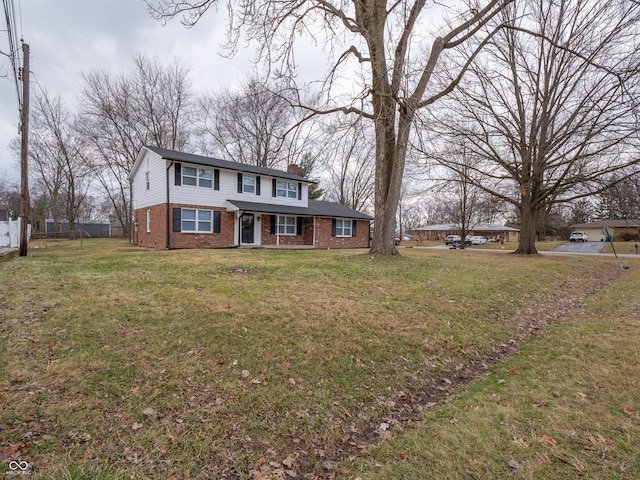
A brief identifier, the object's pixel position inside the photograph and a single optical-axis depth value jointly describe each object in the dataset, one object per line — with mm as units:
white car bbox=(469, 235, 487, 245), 46225
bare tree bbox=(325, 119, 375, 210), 38375
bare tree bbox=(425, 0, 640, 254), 14406
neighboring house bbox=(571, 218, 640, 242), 44281
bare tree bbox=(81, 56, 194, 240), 26609
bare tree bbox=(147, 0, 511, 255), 8234
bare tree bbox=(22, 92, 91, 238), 30469
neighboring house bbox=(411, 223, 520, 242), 55594
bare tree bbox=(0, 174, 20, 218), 44969
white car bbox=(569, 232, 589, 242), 45000
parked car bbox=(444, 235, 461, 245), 41200
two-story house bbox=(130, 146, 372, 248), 17562
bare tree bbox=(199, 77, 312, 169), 27547
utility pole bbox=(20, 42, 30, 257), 11547
